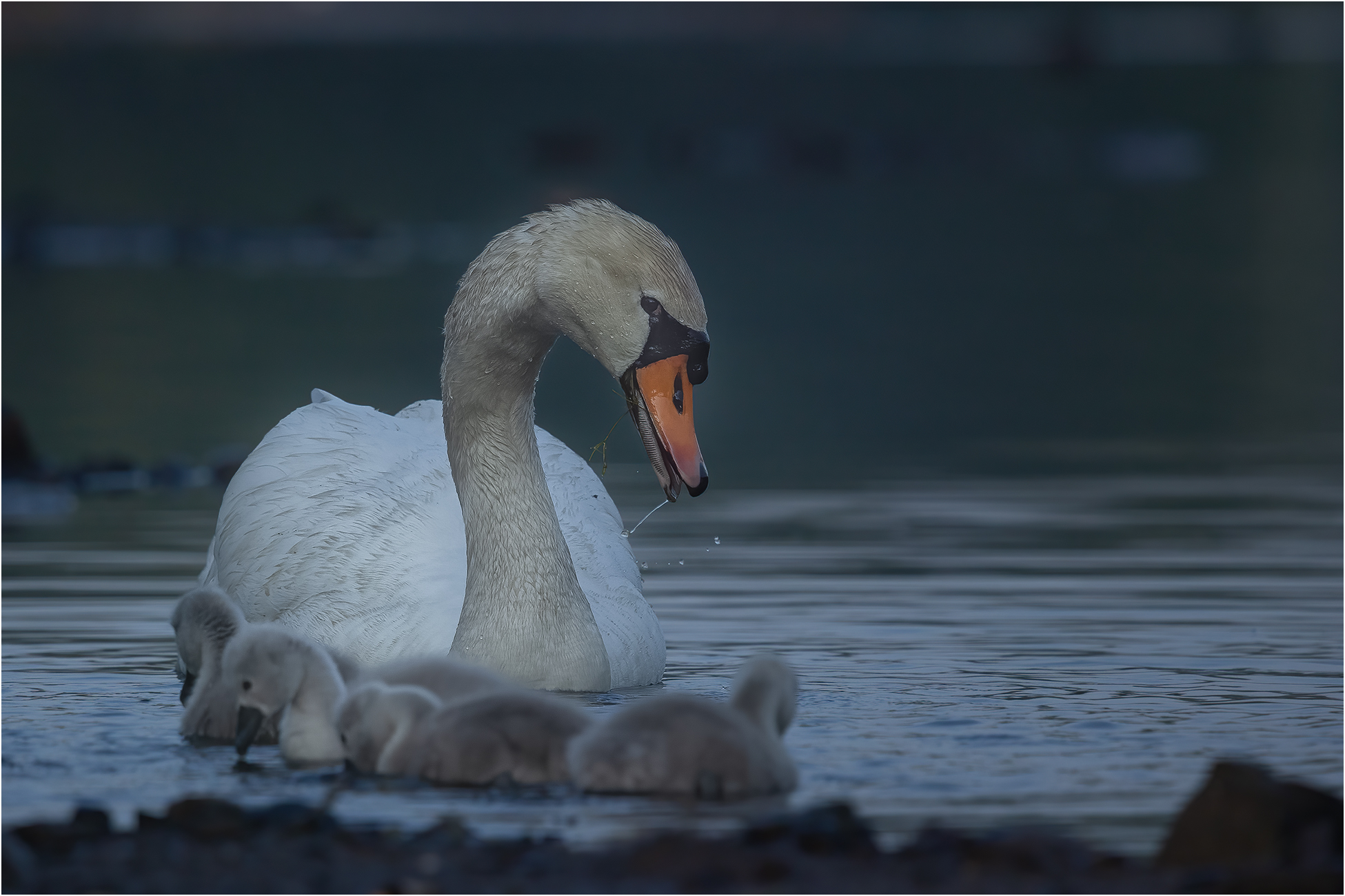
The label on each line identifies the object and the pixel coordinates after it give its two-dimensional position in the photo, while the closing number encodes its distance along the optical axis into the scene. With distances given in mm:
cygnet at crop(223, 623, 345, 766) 14875
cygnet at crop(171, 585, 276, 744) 15508
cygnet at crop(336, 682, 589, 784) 13859
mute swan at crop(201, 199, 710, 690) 16656
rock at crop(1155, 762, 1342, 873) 11773
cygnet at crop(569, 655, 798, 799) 13398
